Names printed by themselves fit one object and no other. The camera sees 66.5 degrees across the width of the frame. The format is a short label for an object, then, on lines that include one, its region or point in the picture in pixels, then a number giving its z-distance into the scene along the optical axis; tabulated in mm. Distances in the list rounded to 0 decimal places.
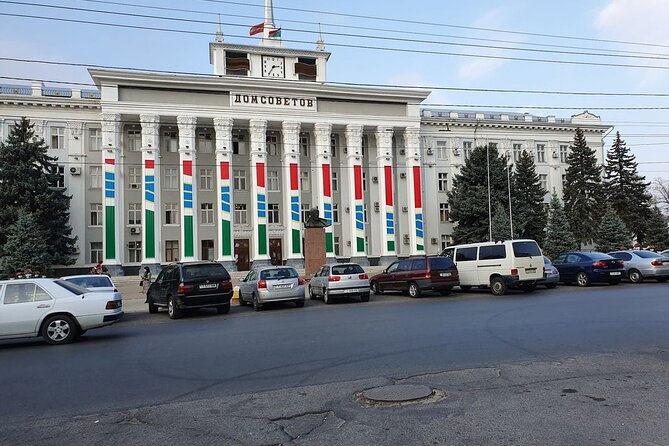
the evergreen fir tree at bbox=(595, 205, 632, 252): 46812
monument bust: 31203
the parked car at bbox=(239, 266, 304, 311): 18281
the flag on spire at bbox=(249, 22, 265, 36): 50038
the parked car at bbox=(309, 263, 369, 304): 20000
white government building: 44469
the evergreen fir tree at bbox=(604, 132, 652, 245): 53469
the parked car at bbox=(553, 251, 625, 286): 23312
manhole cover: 5922
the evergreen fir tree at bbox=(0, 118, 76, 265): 37344
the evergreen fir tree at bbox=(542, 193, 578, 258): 46625
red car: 20594
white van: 20469
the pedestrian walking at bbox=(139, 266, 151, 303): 28078
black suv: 16547
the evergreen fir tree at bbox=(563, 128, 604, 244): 52719
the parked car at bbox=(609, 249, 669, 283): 23891
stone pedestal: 30406
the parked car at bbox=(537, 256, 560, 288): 23547
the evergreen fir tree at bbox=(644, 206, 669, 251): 51344
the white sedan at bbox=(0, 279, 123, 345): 11250
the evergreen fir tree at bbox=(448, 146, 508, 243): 48812
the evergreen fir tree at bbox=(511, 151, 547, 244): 49844
